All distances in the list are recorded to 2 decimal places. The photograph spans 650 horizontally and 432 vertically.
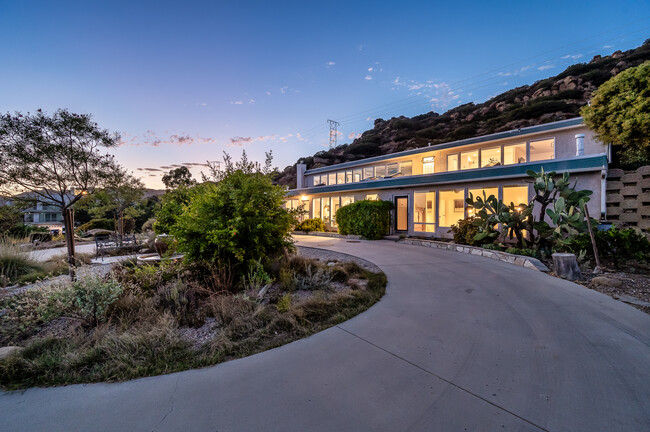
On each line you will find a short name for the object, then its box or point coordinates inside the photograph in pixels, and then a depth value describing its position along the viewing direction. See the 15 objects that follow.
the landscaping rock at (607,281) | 4.98
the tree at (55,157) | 4.91
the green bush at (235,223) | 4.85
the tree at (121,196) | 6.04
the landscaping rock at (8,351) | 2.66
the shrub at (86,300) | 3.52
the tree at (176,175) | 37.56
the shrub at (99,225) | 19.45
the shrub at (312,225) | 16.53
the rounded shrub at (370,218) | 12.49
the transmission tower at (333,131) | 52.06
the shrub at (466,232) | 9.23
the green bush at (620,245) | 5.95
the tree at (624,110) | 7.05
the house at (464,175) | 8.80
